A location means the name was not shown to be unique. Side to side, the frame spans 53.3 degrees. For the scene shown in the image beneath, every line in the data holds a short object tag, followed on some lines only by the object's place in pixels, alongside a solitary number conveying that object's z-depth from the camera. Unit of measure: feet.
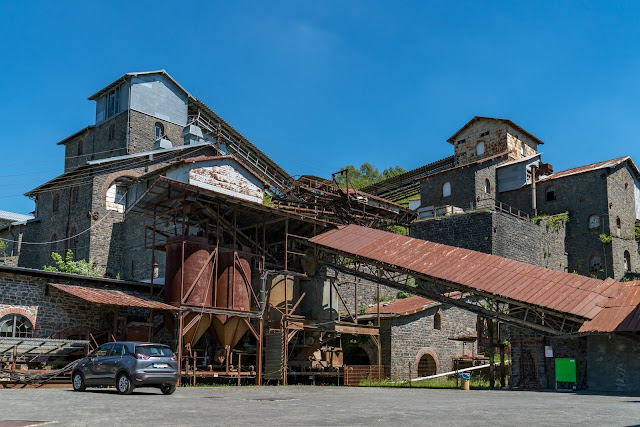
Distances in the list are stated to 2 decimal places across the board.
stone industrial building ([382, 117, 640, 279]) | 131.85
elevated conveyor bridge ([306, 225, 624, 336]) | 68.85
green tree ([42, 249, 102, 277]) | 103.40
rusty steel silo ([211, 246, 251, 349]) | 80.18
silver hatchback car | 49.32
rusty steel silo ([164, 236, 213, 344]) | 76.79
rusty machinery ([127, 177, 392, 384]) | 77.56
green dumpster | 67.26
